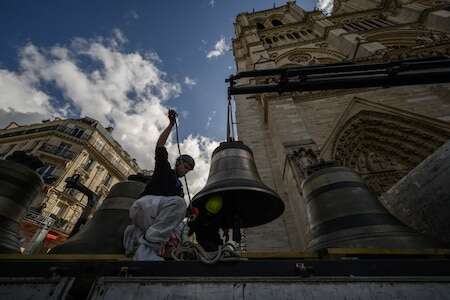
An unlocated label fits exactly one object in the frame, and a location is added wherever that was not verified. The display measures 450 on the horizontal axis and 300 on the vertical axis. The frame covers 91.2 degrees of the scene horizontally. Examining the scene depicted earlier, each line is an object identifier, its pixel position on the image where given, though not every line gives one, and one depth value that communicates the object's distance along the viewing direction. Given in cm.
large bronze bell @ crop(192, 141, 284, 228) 234
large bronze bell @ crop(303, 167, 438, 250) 208
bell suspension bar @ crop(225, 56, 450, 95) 361
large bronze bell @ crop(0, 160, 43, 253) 269
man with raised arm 188
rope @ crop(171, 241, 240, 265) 152
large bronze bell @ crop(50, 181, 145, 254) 234
